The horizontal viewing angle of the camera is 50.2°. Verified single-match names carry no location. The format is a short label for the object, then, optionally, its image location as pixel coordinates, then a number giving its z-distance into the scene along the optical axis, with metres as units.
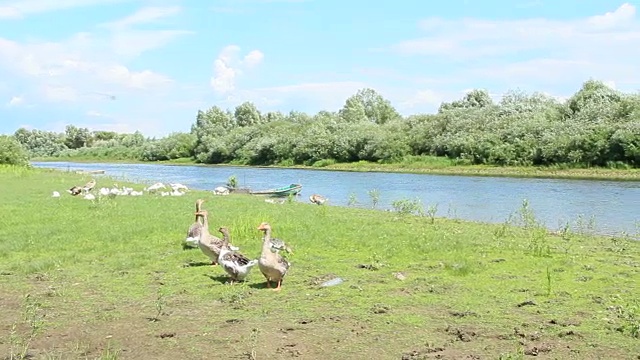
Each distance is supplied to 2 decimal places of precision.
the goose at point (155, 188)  31.68
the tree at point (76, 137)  158.50
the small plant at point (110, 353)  7.83
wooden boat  37.22
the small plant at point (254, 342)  7.97
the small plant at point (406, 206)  22.75
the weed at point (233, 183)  40.06
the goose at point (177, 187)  32.34
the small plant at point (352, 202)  28.73
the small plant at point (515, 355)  7.50
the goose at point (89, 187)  29.18
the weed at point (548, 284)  10.65
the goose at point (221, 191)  34.34
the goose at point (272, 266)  10.98
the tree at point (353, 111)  105.31
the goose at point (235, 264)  11.56
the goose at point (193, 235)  14.80
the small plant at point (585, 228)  20.24
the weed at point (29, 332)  8.09
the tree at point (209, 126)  111.50
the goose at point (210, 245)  12.98
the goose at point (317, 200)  30.05
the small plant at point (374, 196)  28.13
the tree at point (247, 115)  126.31
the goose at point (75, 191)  28.27
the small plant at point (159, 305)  9.58
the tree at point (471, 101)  90.81
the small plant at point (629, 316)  8.52
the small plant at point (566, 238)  15.51
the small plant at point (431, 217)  20.85
